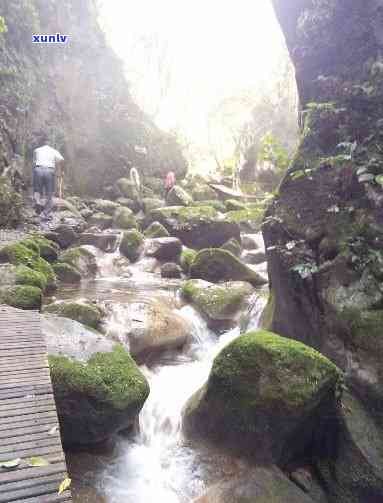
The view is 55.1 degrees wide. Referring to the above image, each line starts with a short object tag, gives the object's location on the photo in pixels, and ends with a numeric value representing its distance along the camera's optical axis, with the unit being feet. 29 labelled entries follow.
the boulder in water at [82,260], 38.14
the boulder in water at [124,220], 55.88
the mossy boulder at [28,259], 29.43
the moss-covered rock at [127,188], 69.62
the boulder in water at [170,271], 41.19
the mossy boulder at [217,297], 28.86
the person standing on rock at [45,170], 40.40
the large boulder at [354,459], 14.48
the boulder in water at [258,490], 13.87
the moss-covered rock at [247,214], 27.82
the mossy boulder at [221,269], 36.94
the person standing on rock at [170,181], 72.68
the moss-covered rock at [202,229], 49.29
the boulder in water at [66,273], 34.83
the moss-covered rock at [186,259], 42.35
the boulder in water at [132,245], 45.85
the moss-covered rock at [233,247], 47.00
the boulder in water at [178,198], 63.72
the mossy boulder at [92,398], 14.76
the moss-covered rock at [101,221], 55.57
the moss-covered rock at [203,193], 73.61
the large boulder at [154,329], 23.41
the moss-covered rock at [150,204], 65.16
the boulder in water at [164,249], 45.11
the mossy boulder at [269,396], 14.84
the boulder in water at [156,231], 50.67
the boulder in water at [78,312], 23.03
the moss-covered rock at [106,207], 61.25
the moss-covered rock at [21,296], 21.33
